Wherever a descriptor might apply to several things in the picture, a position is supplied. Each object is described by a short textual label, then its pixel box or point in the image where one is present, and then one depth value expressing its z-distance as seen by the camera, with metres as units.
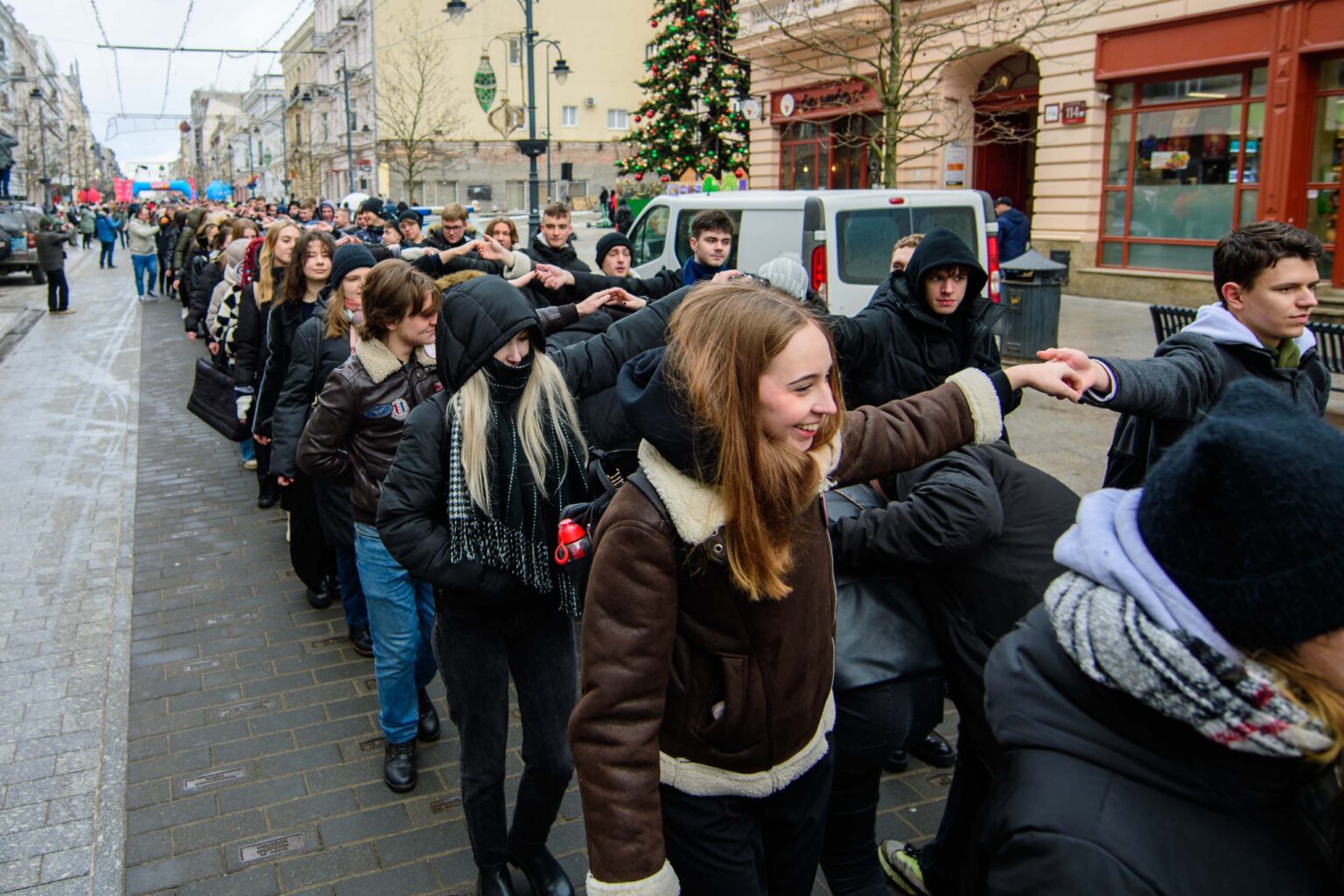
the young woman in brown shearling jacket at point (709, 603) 2.03
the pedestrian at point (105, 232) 32.56
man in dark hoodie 4.47
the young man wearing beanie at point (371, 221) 14.73
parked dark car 26.59
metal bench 8.22
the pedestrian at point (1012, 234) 16.88
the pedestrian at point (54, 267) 20.27
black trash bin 12.17
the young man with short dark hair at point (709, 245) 6.61
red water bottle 2.35
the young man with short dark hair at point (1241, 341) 3.18
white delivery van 9.87
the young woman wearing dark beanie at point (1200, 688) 1.20
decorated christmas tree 29.42
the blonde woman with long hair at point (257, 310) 7.00
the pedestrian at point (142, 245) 22.69
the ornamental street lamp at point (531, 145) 19.08
